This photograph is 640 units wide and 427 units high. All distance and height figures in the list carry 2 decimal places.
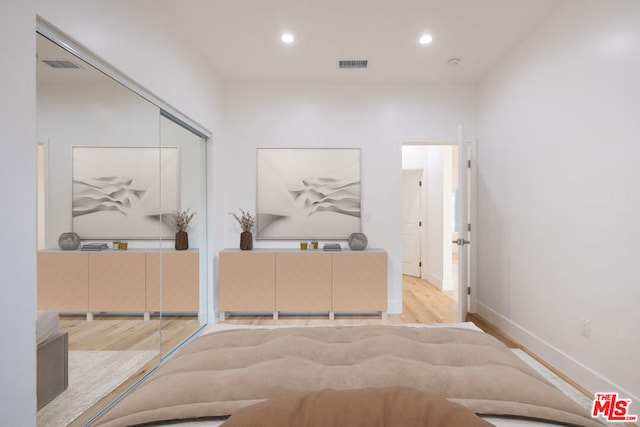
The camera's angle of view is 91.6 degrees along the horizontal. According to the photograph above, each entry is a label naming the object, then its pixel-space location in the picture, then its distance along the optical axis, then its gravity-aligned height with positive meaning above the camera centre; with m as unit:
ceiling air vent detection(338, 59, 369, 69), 3.34 +1.62
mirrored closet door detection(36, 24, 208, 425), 1.49 -0.15
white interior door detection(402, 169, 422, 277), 5.93 -0.20
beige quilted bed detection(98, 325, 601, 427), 0.98 -0.59
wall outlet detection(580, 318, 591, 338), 2.19 -0.83
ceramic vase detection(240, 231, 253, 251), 3.73 -0.36
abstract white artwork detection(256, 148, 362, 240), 3.92 +0.29
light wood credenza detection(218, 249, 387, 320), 3.55 -0.78
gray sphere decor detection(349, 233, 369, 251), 3.72 -0.36
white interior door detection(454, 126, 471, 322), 3.15 -0.08
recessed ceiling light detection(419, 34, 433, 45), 2.89 +1.63
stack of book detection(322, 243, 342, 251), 3.71 -0.43
